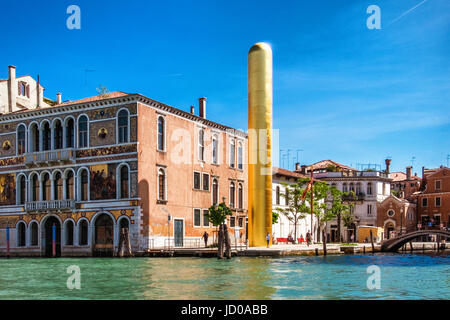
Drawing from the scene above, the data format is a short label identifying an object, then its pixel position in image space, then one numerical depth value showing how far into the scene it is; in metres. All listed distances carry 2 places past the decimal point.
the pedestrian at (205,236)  37.02
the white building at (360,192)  60.88
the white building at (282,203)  50.09
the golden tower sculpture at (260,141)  33.69
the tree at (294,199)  47.28
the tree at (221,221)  29.72
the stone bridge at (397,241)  42.60
